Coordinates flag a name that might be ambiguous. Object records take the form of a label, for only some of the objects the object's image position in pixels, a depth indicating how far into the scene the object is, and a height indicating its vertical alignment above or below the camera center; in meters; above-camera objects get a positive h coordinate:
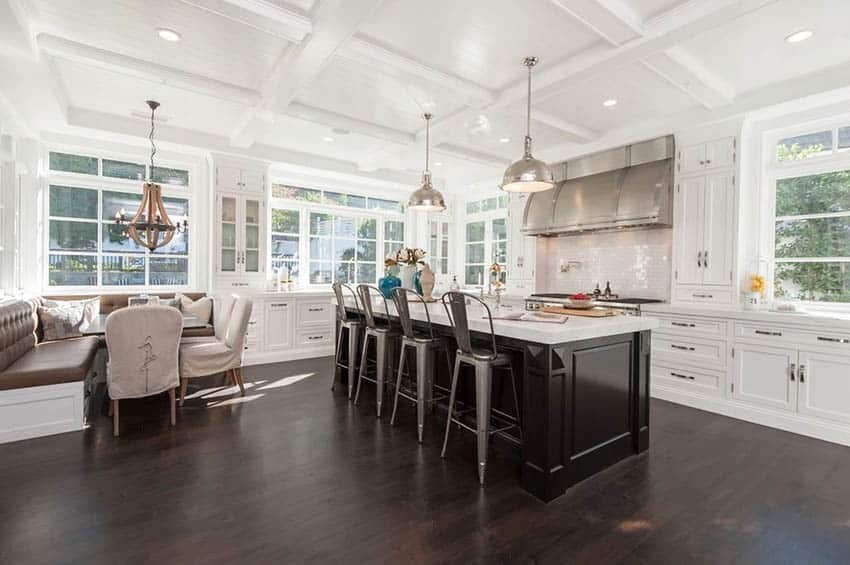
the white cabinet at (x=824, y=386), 3.21 -0.79
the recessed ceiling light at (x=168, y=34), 3.01 +1.74
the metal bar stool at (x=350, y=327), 4.15 -0.50
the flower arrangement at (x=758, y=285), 3.93 -0.02
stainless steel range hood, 4.54 +1.04
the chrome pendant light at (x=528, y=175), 3.05 +0.76
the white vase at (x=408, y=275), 4.25 +0.03
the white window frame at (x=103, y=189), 4.88 +1.08
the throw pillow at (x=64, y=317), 4.17 -0.44
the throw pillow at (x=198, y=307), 5.14 -0.38
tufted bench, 3.00 -0.83
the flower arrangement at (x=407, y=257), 4.11 +0.21
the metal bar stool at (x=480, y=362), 2.51 -0.50
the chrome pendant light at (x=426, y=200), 4.19 +0.79
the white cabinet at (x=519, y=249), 6.19 +0.46
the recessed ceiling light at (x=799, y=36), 2.95 +1.75
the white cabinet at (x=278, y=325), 5.75 -0.66
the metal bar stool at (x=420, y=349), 3.10 -0.53
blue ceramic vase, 4.30 -0.05
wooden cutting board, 2.91 -0.22
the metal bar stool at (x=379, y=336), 3.60 -0.51
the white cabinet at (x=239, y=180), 5.55 +1.30
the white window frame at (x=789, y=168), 3.73 +1.06
